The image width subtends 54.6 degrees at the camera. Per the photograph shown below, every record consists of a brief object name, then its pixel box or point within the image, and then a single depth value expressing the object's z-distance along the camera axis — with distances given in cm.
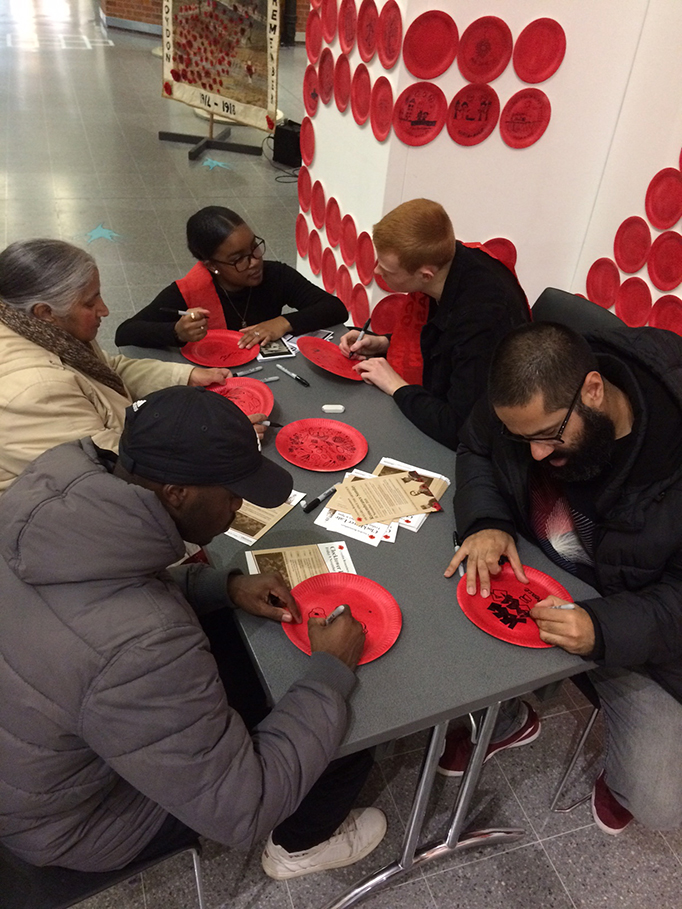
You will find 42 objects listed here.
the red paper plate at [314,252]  399
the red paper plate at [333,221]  362
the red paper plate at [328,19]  323
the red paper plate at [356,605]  134
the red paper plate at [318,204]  379
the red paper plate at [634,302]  306
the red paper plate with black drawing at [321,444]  182
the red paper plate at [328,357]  221
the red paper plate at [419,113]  276
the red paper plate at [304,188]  393
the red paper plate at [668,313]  288
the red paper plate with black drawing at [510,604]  139
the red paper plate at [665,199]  284
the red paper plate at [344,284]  362
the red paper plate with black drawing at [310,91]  359
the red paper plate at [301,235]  415
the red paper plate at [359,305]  349
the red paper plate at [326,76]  337
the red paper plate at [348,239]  345
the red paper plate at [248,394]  200
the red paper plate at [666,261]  286
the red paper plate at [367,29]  284
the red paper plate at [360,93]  302
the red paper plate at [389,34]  265
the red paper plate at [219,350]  224
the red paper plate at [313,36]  343
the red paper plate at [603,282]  325
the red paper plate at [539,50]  269
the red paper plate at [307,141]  377
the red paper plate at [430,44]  260
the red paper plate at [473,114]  279
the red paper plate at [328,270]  382
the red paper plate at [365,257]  331
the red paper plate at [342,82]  319
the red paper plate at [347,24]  303
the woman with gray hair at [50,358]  162
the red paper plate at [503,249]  323
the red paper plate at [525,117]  284
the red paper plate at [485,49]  263
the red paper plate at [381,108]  283
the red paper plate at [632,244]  304
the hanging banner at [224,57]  529
